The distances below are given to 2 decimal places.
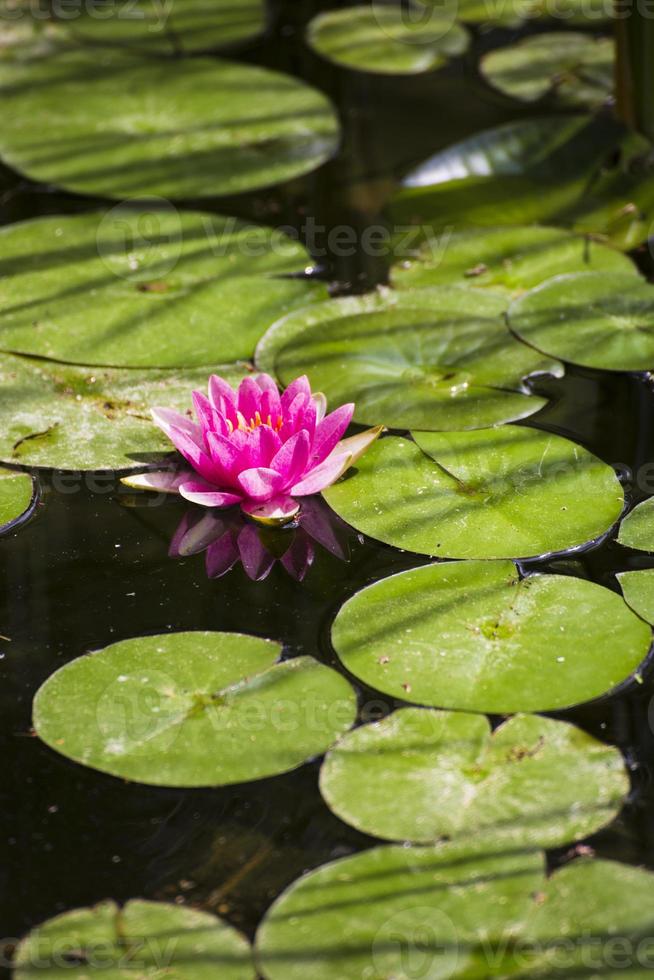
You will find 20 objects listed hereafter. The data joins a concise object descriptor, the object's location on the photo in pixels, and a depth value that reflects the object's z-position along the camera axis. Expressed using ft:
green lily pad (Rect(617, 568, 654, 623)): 12.28
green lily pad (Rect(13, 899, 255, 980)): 9.12
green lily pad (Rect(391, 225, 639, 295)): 18.13
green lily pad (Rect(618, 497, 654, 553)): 13.21
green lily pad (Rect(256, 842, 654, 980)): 9.09
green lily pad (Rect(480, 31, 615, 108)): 23.84
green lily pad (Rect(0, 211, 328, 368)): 16.61
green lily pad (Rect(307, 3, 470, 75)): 25.27
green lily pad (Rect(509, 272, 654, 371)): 16.16
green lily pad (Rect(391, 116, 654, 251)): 19.72
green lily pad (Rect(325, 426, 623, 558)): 13.23
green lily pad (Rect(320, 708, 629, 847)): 10.14
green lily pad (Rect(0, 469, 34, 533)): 13.88
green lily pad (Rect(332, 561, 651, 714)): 11.38
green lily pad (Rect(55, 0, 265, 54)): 25.99
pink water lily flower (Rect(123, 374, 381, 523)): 13.48
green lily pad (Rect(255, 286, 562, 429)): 15.25
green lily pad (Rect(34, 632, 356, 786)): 10.77
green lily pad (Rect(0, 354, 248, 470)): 14.70
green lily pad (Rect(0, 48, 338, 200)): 21.20
